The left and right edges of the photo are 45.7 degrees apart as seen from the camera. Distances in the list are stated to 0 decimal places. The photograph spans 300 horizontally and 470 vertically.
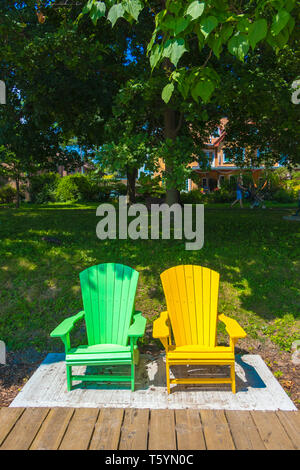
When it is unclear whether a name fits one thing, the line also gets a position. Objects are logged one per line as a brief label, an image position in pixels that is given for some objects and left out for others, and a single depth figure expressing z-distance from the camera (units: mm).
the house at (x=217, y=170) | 31525
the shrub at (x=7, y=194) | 21495
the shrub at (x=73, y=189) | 22438
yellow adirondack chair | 3668
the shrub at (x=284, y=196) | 23703
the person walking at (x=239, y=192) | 18844
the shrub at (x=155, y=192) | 21969
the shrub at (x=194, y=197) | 22422
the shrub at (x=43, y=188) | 22500
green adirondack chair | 3816
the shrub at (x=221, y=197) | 23938
